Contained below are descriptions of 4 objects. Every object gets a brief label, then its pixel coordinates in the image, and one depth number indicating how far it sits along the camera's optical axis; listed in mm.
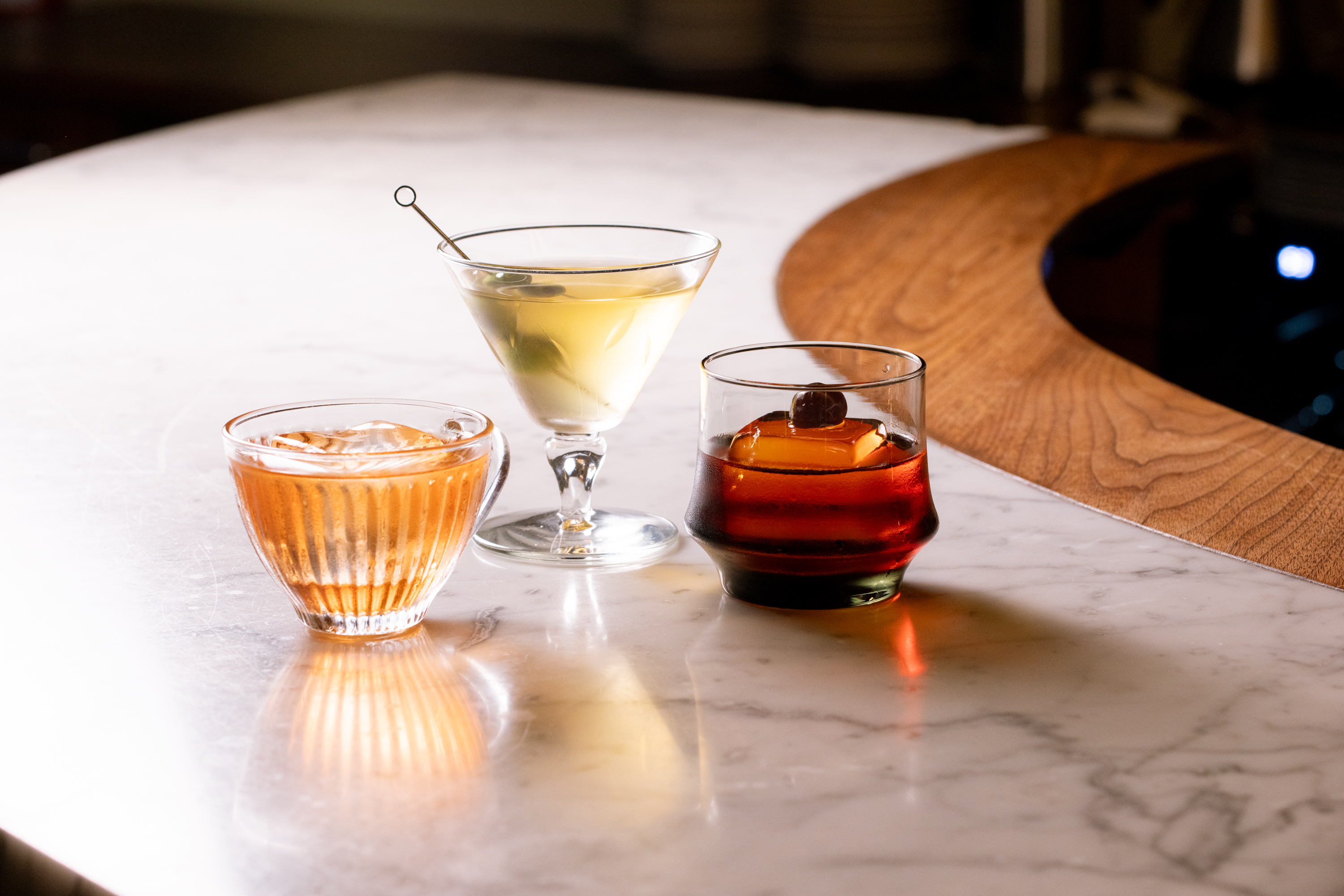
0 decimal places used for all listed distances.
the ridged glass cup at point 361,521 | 1204
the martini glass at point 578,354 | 1287
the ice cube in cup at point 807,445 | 1229
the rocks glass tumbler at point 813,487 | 1227
